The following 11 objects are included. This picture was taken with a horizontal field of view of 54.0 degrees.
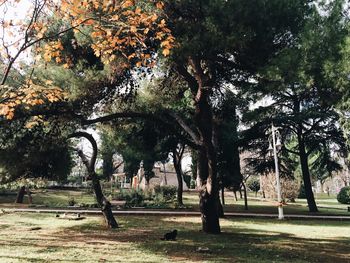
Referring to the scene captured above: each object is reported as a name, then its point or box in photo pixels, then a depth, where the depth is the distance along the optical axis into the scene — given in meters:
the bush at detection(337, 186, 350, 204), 38.92
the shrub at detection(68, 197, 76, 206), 28.75
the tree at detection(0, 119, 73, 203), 13.02
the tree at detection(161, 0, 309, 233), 9.91
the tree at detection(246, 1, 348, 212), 8.65
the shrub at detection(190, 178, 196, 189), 62.11
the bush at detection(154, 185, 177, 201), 38.69
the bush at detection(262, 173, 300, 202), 38.41
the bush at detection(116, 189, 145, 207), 29.48
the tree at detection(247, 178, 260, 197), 57.00
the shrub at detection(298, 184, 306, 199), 50.16
